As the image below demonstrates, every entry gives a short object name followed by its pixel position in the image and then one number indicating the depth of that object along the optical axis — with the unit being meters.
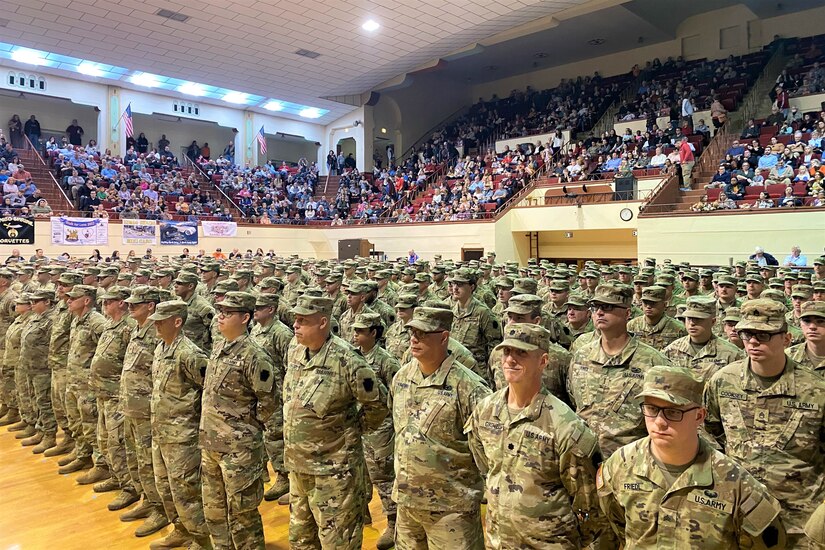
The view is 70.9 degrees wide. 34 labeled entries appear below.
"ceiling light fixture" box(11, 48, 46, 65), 21.13
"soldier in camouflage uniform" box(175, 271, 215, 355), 6.09
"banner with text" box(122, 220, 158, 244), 18.44
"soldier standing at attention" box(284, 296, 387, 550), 3.27
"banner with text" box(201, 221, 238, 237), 20.55
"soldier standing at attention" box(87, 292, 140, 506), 4.82
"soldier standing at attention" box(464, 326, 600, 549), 2.37
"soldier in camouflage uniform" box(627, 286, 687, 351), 4.55
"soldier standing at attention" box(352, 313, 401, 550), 4.16
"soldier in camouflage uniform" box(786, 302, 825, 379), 3.31
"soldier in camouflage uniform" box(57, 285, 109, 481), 5.34
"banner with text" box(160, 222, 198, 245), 19.31
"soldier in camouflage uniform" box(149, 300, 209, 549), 3.89
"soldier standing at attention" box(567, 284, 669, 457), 3.22
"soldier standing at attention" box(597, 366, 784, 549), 1.91
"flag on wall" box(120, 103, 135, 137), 23.89
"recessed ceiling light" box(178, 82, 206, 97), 26.06
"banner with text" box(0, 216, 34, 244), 16.12
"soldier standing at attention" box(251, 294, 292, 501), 4.95
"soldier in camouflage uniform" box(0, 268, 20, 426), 7.34
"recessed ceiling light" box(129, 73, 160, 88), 24.38
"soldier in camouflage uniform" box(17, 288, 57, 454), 6.30
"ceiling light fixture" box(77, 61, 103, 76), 22.74
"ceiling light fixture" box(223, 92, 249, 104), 27.66
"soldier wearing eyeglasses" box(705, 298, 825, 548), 2.83
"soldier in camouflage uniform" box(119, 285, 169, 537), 4.32
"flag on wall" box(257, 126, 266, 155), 28.09
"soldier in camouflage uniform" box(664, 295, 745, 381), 3.88
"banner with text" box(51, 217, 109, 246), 17.03
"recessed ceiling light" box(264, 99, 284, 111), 28.92
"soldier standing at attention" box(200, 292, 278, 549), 3.58
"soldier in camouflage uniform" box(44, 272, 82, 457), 5.87
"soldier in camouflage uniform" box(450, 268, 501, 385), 5.68
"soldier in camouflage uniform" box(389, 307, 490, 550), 2.83
